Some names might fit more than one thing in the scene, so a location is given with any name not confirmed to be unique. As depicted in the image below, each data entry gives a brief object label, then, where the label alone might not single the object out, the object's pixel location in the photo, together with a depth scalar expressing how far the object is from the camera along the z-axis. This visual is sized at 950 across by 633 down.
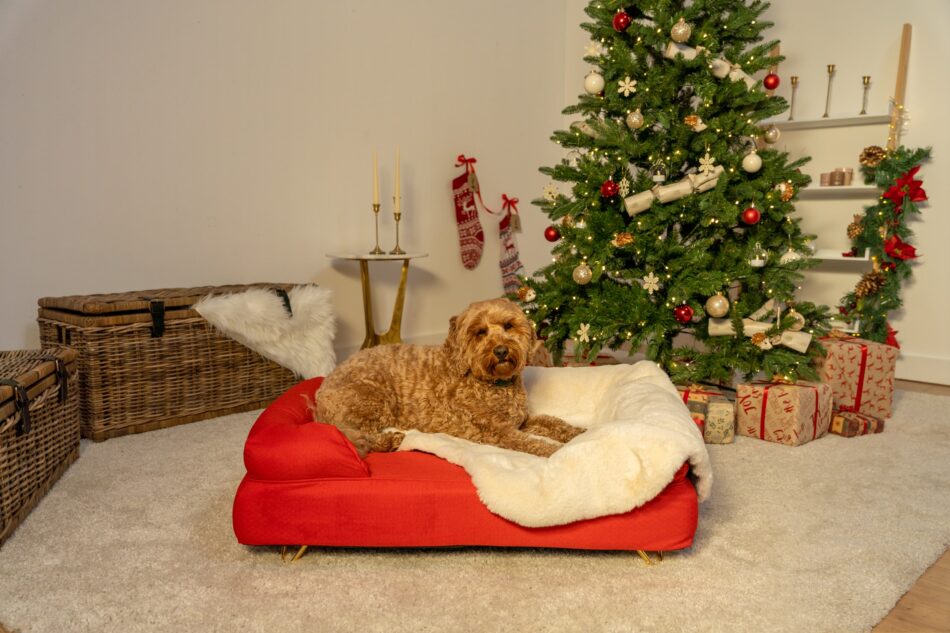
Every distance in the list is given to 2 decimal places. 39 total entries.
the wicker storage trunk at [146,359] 2.96
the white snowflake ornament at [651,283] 3.20
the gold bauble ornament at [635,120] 3.21
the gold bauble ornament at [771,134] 3.22
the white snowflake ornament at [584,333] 3.31
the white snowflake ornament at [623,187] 3.27
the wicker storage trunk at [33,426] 2.12
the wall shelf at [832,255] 4.12
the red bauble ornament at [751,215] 3.10
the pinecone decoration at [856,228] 4.16
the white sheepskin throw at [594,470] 1.83
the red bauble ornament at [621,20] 3.22
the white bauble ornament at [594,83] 3.29
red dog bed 1.89
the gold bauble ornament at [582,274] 3.27
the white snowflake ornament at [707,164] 3.14
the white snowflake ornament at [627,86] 3.23
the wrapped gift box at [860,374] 3.29
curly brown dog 2.23
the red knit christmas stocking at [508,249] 5.24
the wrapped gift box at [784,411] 2.97
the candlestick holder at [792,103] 4.36
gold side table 3.93
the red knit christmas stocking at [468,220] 4.86
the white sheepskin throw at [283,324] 3.20
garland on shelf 4.02
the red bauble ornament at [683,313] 3.16
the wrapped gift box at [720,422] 2.97
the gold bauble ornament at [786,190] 3.13
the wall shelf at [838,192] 4.22
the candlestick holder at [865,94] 4.15
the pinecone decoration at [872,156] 4.07
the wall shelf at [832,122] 4.18
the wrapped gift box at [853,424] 3.11
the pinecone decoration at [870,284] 4.07
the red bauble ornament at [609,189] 3.24
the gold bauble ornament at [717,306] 3.13
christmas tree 3.14
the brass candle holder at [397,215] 4.06
